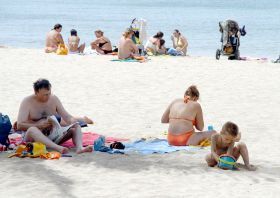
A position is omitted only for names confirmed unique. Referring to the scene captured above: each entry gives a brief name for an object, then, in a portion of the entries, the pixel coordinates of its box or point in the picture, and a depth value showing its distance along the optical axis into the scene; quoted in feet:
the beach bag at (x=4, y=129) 24.86
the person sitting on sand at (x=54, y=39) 63.82
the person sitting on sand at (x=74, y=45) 66.20
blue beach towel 25.55
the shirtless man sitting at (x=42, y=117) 24.77
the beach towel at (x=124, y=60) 57.41
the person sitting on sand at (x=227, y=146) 22.65
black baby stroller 62.80
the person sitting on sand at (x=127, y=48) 57.00
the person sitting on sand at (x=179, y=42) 69.91
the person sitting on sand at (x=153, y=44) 65.00
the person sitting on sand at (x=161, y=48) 65.36
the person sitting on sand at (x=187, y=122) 26.16
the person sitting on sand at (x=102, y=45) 64.80
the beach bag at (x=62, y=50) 62.54
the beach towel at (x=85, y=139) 26.16
